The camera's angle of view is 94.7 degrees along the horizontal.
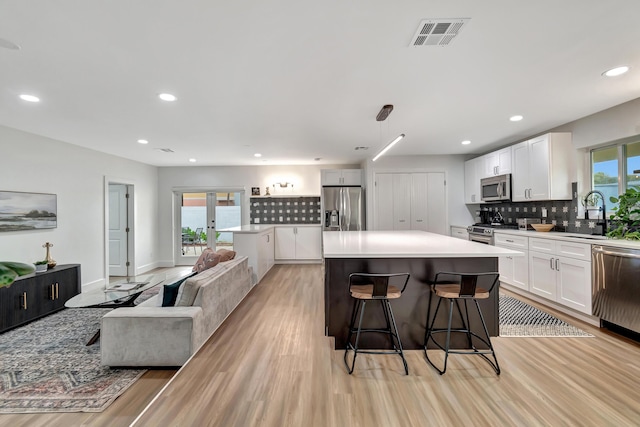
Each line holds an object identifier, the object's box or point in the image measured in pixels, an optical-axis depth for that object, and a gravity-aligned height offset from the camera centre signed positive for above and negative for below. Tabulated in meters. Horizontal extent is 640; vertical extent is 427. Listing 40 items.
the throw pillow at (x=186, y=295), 2.61 -0.67
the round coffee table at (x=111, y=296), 2.77 -0.77
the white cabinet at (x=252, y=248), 5.00 -0.50
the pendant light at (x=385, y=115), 3.10 +1.14
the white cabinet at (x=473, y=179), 5.50 +0.72
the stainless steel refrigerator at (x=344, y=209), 6.30 +0.18
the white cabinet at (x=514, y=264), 3.96 -0.70
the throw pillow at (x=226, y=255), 3.83 -0.48
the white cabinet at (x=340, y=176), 6.50 +0.90
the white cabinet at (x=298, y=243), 6.75 -0.57
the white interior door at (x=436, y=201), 5.97 +0.30
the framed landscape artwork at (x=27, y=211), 3.63 +0.14
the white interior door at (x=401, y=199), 5.99 +0.35
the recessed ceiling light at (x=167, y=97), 2.73 +1.16
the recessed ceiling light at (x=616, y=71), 2.35 +1.16
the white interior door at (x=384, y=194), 6.00 +0.46
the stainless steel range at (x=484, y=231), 4.62 -0.26
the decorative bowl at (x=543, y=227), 4.09 -0.17
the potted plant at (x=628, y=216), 2.88 -0.03
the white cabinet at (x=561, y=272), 3.11 -0.67
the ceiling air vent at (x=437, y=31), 1.74 +1.15
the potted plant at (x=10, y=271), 1.15 -0.20
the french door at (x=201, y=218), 7.08 +0.02
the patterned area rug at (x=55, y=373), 1.99 -1.22
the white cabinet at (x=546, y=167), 3.87 +0.66
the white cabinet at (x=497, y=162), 4.73 +0.90
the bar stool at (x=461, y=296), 2.23 -0.61
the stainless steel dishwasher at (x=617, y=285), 2.65 -0.68
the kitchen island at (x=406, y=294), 2.55 -0.68
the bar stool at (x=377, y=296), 2.23 -0.61
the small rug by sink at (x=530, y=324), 2.92 -1.17
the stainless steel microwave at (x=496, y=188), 4.71 +0.46
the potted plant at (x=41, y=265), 3.68 -0.56
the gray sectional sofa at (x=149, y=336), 2.37 -0.94
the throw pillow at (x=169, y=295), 2.64 -0.68
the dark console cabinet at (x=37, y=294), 3.22 -0.89
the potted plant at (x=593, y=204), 3.62 +0.12
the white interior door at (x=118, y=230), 6.09 -0.20
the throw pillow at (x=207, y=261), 3.71 -0.54
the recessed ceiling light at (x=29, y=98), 2.73 +1.16
